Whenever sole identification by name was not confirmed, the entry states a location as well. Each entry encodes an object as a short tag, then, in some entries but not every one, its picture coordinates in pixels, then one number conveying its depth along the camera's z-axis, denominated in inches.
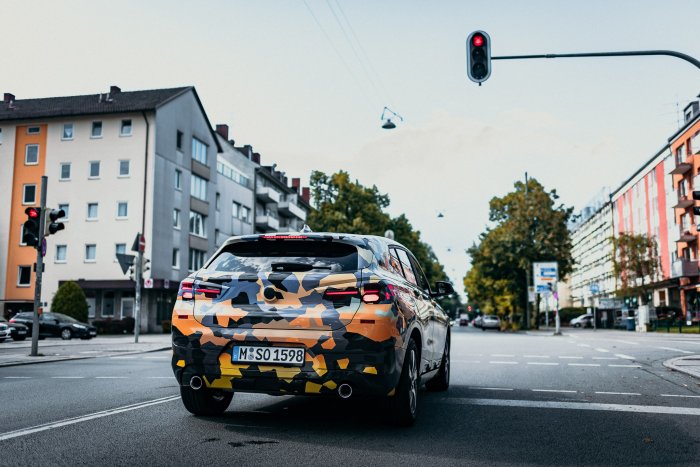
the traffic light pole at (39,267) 654.5
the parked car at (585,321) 2859.3
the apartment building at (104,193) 1771.7
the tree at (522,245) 2161.7
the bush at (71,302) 1499.4
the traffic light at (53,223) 645.3
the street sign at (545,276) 1958.7
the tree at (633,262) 2056.0
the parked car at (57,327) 1270.9
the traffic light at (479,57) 530.9
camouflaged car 220.2
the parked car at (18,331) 1194.5
